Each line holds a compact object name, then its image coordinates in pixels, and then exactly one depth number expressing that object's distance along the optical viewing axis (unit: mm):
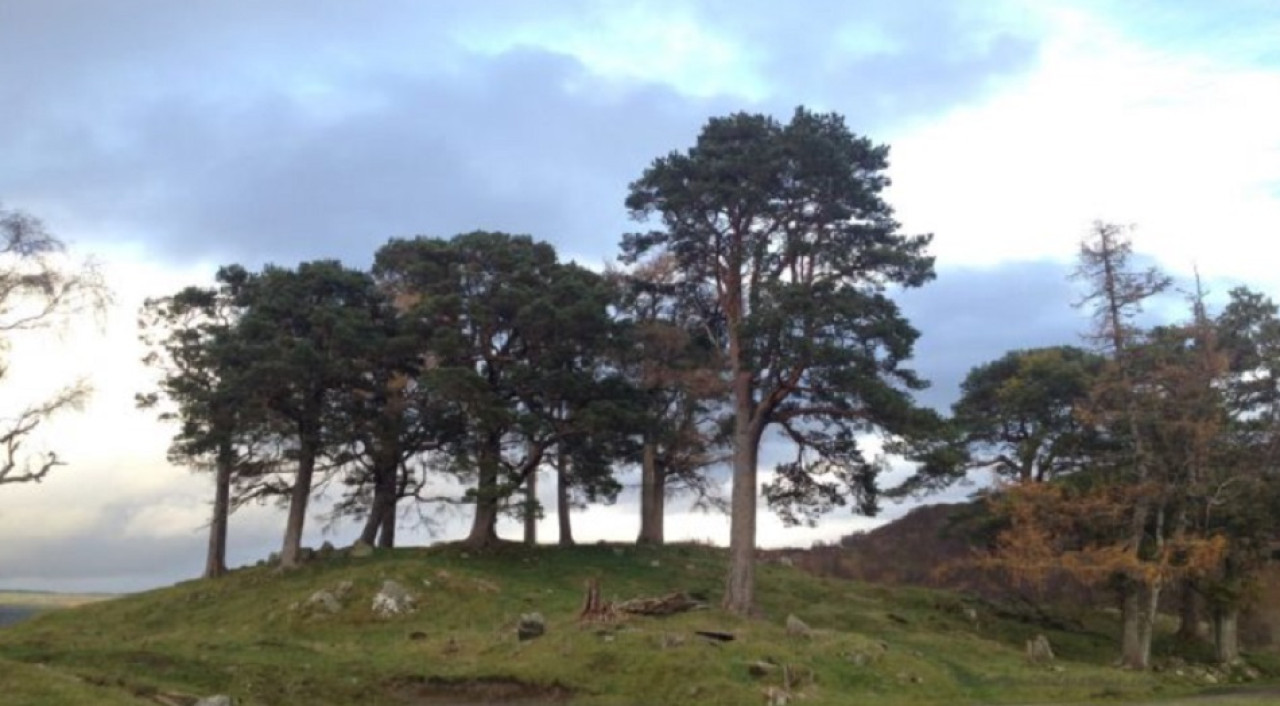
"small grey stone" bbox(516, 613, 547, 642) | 31625
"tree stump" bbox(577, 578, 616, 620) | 33312
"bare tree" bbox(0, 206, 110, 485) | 31797
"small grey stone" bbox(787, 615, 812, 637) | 33125
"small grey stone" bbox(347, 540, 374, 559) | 47562
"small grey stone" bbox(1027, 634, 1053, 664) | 36156
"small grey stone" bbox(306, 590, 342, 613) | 38500
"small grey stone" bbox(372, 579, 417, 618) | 38438
